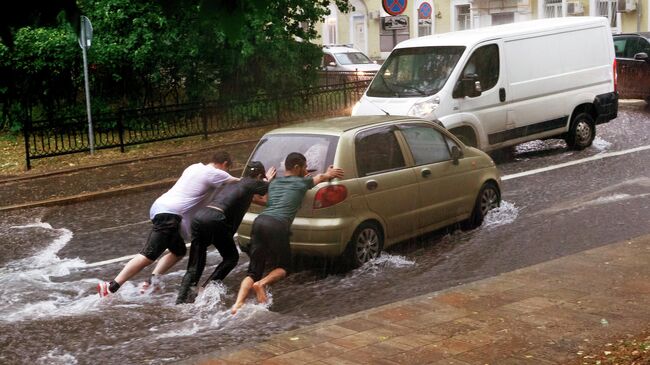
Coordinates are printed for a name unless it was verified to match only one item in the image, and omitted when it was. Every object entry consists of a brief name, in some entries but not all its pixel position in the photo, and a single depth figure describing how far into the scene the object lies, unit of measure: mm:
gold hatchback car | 9078
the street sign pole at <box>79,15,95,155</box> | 17750
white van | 14406
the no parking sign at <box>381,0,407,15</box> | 17672
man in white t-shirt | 8852
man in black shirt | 8492
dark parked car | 21641
